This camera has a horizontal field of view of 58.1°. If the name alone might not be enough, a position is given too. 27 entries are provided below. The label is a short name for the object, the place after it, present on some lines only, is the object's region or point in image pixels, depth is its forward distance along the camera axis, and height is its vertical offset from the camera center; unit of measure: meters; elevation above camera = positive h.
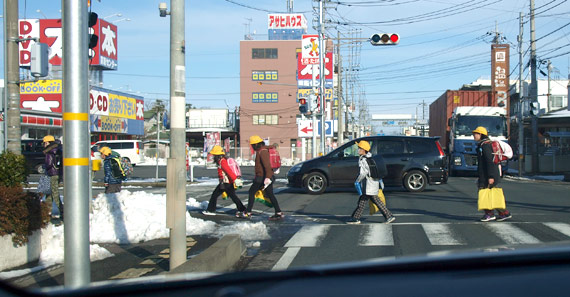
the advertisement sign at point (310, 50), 24.98 +4.52
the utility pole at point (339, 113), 36.19 +2.15
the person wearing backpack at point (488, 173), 9.76 -0.59
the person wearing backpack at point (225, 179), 11.32 -0.80
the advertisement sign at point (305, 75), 27.53 +3.64
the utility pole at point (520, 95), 27.27 +2.83
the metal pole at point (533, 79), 26.80 +3.29
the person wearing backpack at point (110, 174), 11.13 -0.67
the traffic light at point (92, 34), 7.91 +1.84
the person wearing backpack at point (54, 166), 10.70 -0.47
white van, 38.12 -0.36
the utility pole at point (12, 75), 10.83 +1.47
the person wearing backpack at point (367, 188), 9.90 -0.88
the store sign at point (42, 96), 38.75 +3.62
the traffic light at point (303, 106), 23.48 +1.69
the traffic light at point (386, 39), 19.27 +3.89
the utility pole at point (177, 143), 5.90 +0.00
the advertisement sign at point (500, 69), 32.08 +4.79
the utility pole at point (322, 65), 26.00 +4.01
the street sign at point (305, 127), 24.89 +0.76
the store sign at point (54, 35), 37.81 +8.18
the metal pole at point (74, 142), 4.41 +0.01
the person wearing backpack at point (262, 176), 10.95 -0.73
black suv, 16.23 -0.84
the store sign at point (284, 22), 65.31 +15.47
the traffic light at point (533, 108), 26.12 +1.72
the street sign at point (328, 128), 29.39 +0.84
